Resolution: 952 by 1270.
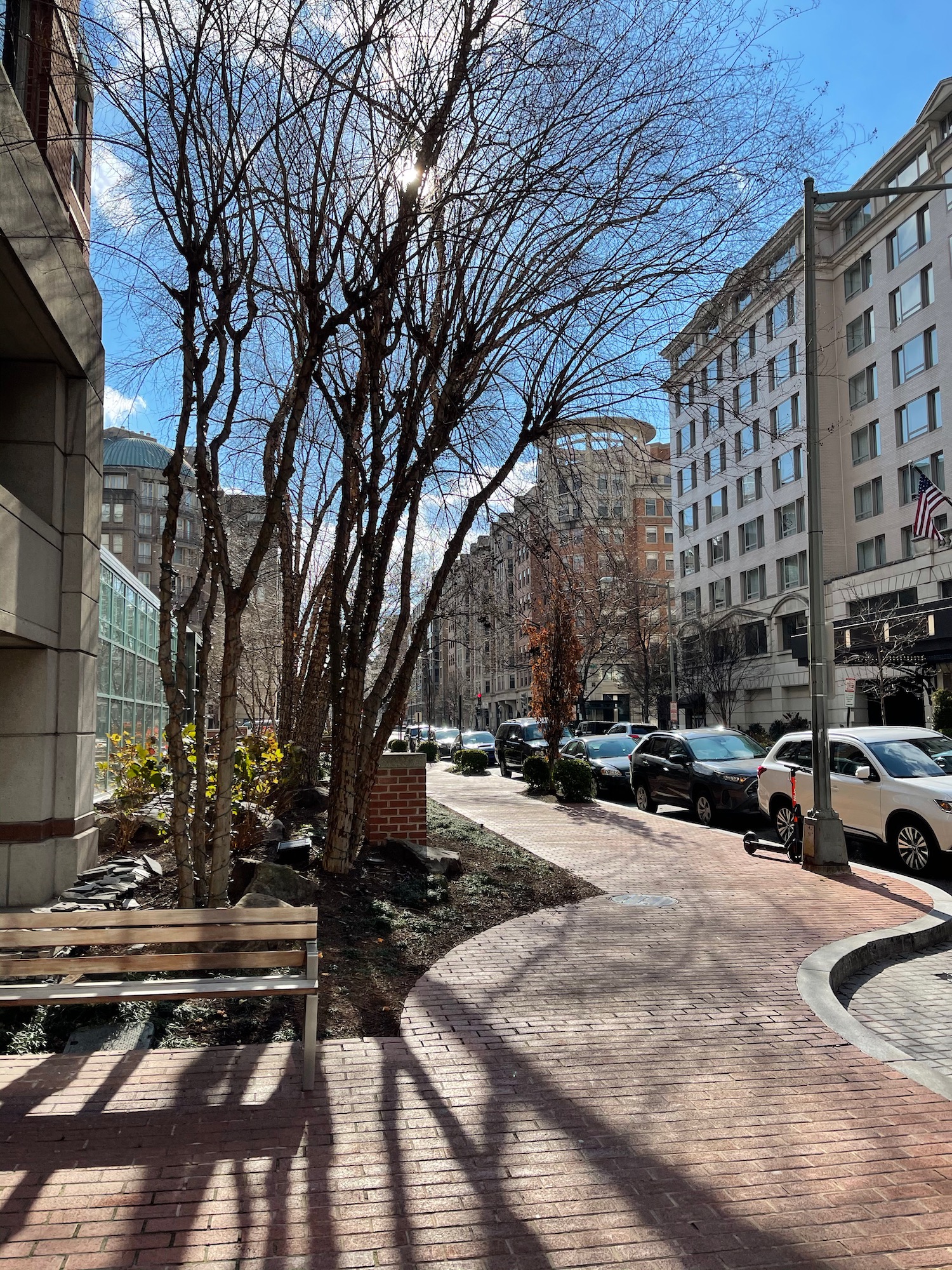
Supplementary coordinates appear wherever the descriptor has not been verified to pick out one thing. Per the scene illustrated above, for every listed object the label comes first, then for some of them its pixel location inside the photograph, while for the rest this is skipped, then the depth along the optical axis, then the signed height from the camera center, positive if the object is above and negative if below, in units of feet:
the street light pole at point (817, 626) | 37.29 +3.90
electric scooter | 40.63 -4.77
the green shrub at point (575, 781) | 66.54 -3.70
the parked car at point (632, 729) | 144.56 -0.42
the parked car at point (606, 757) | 76.02 -2.49
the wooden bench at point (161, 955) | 15.66 -3.71
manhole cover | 31.45 -5.64
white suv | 37.78 -2.51
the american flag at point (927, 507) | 95.09 +21.08
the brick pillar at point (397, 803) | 37.55 -2.91
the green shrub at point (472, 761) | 110.63 -3.87
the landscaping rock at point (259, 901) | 23.36 -4.11
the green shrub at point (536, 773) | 75.41 -3.52
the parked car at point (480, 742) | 158.80 -2.74
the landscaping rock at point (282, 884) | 25.67 -4.10
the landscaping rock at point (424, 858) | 34.06 -4.57
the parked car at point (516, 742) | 107.45 -1.73
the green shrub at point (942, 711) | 99.60 +1.50
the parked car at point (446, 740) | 187.74 -2.73
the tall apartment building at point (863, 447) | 122.93 +41.12
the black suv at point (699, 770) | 55.26 -2.64
